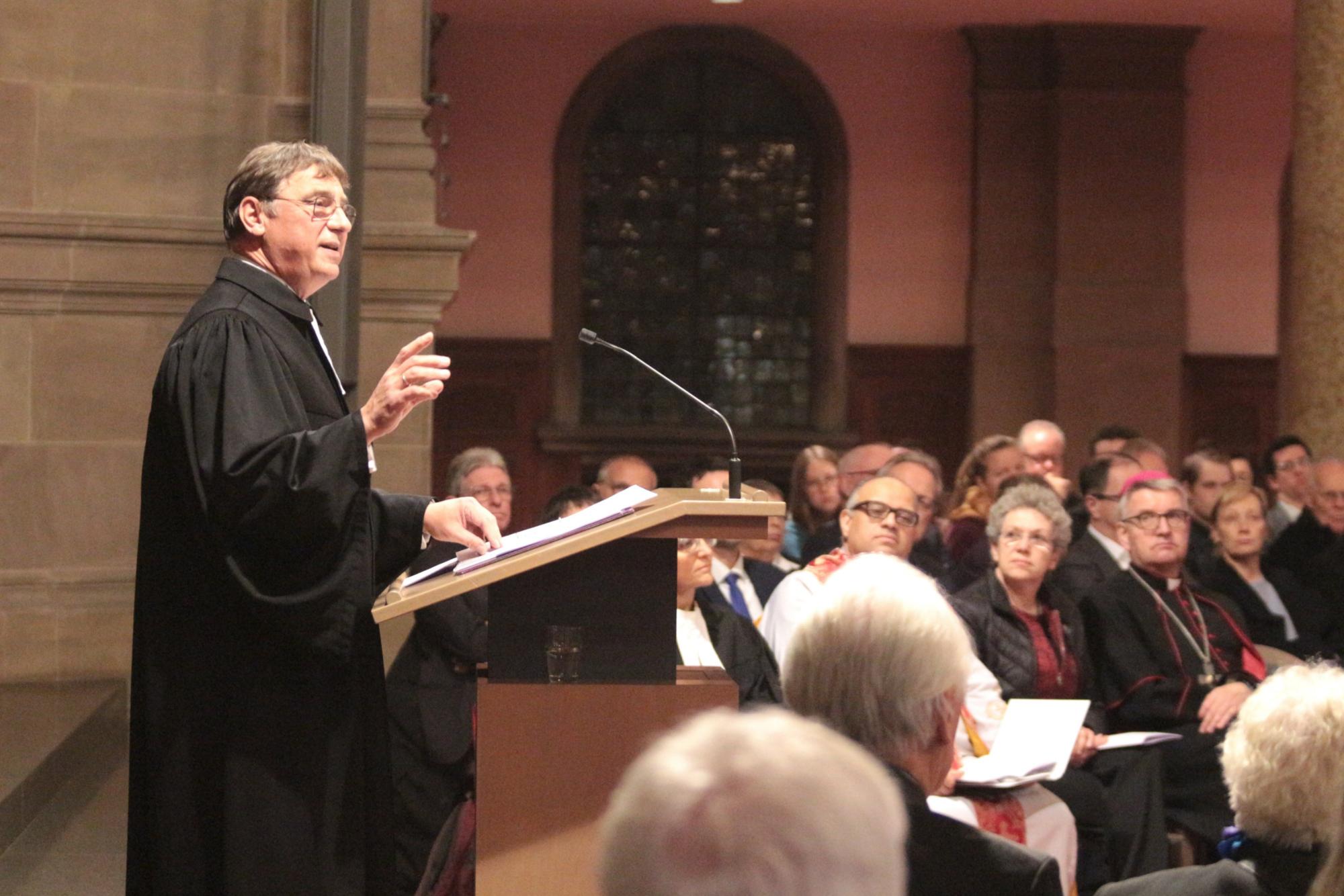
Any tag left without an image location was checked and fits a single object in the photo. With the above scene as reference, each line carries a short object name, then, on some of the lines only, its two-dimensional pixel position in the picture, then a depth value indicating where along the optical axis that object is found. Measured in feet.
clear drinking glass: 20.77
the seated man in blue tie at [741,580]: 41.32
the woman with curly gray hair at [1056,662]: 34.46
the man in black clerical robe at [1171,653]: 35.57
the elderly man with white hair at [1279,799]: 17.13
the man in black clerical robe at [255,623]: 19.23
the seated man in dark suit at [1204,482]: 53.86
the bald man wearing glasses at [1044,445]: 53.20
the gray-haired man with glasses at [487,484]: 40.49
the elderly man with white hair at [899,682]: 14.38
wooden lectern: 20.46
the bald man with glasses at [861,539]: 35.34
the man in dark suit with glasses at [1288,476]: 55.33
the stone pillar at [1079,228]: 91.05
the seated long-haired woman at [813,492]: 53.56
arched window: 94.35
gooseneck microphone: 21.50
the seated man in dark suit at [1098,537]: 42.97
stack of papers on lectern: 19.21
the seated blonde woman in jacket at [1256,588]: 42.87
